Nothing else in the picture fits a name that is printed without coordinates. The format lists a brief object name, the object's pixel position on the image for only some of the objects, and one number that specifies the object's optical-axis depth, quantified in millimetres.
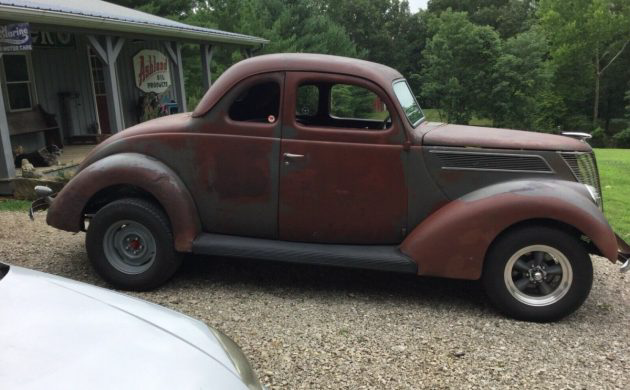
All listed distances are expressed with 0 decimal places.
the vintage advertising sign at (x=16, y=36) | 7746
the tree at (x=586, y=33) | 36875
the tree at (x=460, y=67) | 33000
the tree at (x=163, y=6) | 26159
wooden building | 8523
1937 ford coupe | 4078
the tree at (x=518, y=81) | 32250
